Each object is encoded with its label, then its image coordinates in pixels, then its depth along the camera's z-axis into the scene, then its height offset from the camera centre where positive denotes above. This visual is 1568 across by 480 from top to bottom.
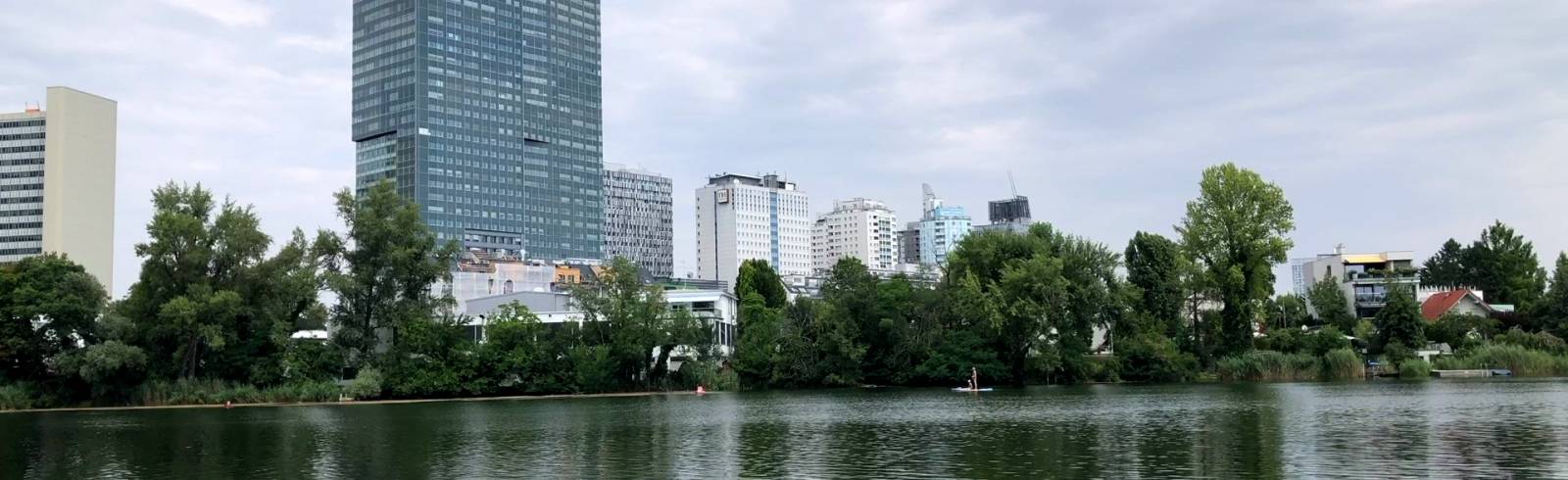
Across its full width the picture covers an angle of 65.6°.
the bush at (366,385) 78.69 -1.69
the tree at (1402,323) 86.62 +0.48
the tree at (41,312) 74.75 +3.49
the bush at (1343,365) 82.69 -2.25
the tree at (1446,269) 133.50 +6.84
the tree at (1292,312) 123.69 +2.29
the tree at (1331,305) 103.56 +2.63
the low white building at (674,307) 96.38 +3.89
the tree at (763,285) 116.12 +6.05
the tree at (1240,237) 85.06 +6.92
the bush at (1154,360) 86.06 -1.67
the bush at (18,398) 74.25 -1.76
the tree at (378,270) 81.31 +5.94
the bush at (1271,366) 83.44 -2.27
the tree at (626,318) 85.12 +2.33
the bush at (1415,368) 80.60 -2.57
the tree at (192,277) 75.19 +5.51
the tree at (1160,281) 89.38 +4.08
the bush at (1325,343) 85.38 -0.72
